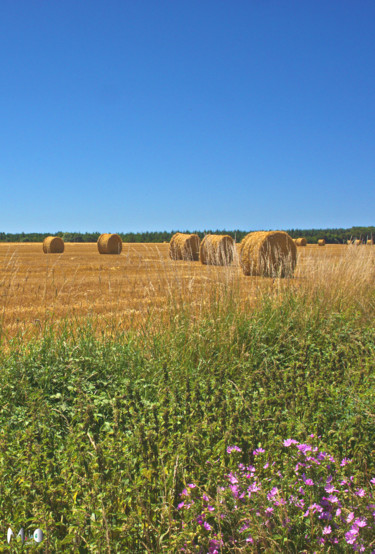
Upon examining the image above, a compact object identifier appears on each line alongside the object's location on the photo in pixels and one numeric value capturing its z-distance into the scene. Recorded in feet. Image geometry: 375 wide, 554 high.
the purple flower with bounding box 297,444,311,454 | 7.44
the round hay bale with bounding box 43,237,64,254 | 92.89
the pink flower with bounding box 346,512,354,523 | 6.22
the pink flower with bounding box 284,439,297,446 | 7.98
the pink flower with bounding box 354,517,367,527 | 6.09
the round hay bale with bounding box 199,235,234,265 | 54.13
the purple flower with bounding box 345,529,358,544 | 6.03
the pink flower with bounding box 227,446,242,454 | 8.21
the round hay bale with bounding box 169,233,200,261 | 68.44
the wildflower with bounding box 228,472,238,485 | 7.36
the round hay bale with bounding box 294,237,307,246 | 124.26
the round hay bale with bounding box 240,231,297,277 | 46.50
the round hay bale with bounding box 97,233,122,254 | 87.97
